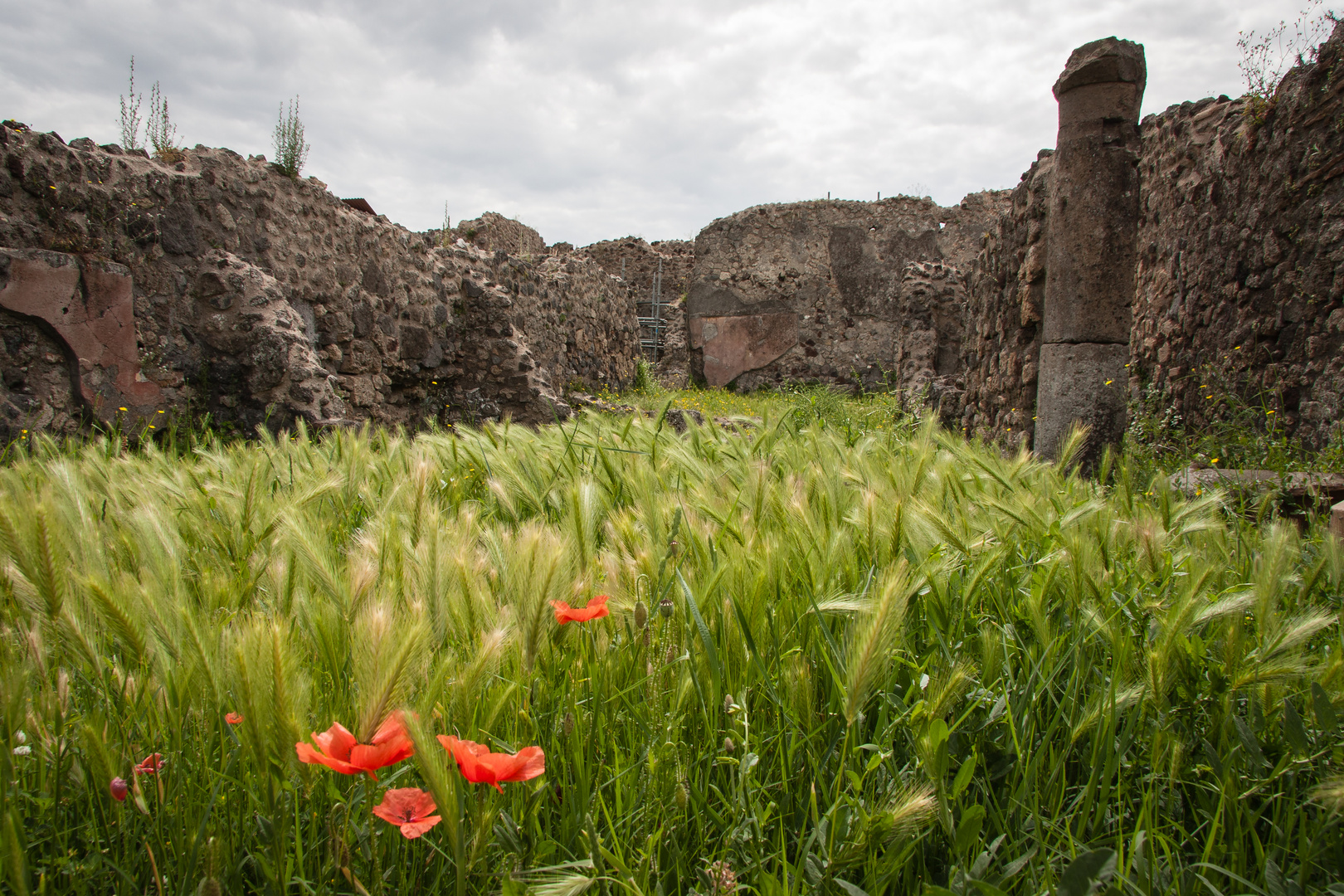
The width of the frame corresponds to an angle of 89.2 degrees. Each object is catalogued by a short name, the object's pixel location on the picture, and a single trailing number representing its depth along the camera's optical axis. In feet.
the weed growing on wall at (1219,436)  11.87
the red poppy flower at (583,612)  2.35
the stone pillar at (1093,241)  12.92
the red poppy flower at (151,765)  1.75
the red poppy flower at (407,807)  1.60
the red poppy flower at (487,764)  1.54
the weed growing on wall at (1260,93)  15.96
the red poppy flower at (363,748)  1.60
